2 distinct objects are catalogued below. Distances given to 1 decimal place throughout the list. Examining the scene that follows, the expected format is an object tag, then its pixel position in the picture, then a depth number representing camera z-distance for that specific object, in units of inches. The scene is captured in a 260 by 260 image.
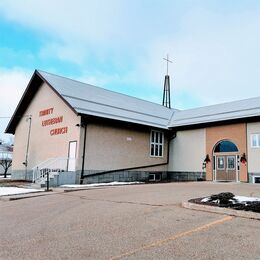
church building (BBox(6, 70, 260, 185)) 770.8
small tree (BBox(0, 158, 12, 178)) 1481.7
